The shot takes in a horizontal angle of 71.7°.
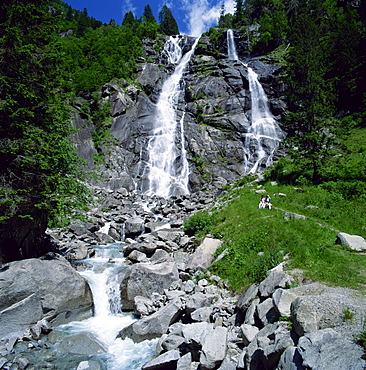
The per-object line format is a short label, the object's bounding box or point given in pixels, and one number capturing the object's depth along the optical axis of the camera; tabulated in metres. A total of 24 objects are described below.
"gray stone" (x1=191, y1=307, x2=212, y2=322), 7.75
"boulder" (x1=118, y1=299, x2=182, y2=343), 8.49
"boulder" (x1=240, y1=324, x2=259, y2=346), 5.89
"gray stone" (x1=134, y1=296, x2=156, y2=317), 9.91
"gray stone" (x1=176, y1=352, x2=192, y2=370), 6.01
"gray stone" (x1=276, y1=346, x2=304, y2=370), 4.00
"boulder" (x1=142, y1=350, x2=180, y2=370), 6.49
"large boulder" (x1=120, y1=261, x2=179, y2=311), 10.91
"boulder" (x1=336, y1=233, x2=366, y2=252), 8.52
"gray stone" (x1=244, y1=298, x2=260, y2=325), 6.47
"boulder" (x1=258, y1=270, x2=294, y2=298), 6.63
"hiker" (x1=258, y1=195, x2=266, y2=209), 16.42
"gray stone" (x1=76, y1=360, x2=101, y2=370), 7.30
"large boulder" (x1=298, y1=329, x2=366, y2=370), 3.52
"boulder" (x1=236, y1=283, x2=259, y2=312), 7.19
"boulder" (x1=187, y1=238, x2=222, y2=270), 11.57
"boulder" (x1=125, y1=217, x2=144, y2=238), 21.48
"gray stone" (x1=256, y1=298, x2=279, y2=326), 5.92
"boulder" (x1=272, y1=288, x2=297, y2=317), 5.61
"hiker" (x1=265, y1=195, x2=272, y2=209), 16.12
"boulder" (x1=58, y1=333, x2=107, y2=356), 8.21
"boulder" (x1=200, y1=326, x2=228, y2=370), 5.56
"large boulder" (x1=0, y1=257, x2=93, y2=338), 9.15
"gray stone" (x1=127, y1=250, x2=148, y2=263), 14.93
